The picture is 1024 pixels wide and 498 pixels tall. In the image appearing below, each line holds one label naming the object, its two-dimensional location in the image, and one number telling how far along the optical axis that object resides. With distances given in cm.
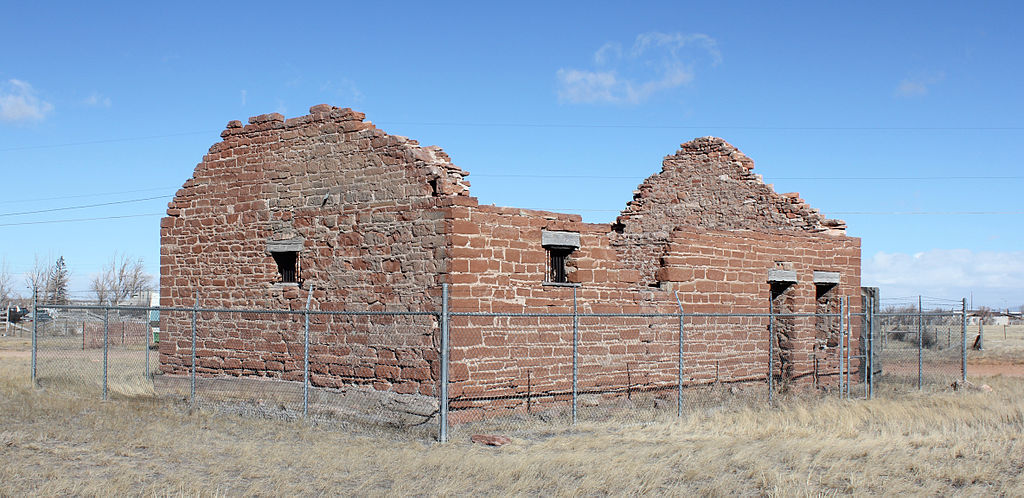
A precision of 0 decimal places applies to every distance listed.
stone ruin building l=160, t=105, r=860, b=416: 1376
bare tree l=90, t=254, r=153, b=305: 6825
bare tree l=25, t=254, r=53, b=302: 6563
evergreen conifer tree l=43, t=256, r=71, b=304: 6898
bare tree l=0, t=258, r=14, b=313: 7056
